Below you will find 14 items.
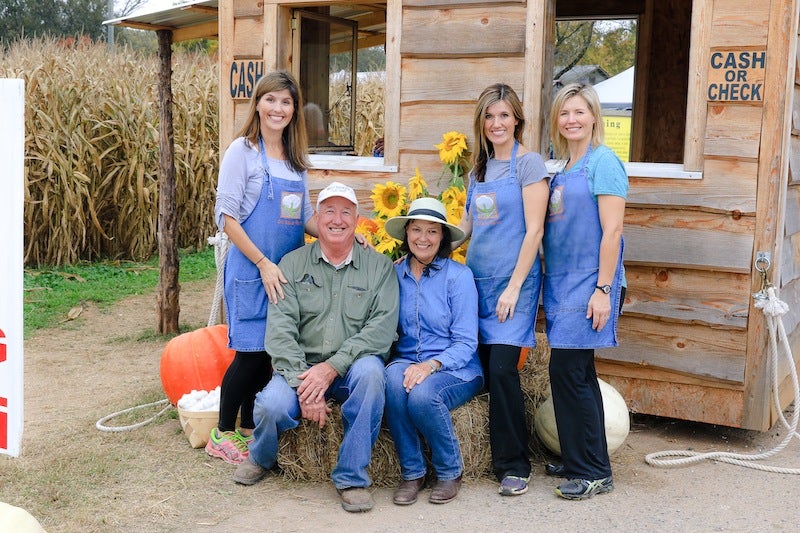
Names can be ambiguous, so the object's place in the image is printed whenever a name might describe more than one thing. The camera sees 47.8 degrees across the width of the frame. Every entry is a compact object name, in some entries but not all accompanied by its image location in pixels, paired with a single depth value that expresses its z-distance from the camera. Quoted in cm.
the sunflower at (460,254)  480
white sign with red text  269
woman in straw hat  395
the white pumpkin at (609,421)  434
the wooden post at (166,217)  773
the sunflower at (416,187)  490
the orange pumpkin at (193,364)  505
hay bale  413
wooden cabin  457
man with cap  391
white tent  1235
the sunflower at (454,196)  478
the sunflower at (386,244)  463
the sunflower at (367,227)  489
